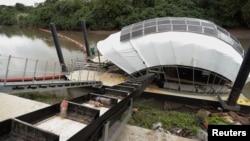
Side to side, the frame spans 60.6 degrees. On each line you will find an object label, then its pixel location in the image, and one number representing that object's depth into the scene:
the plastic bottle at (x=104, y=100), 4.38
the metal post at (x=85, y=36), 17.08
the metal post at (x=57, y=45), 13.45
